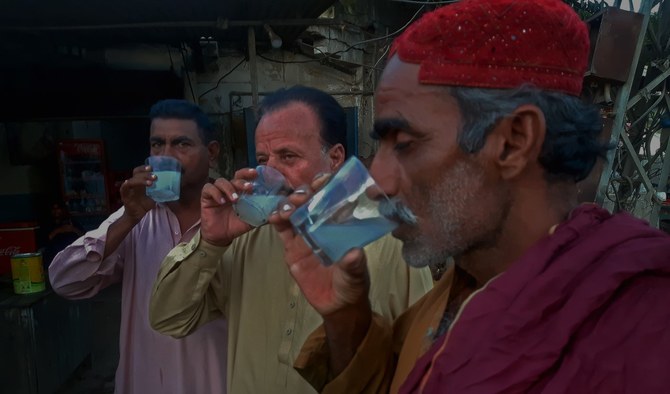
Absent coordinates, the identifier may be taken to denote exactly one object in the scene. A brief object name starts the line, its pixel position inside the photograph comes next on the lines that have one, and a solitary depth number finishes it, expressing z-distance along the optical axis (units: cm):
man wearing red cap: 75
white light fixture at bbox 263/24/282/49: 455
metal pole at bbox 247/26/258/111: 457
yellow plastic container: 326
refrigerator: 547
